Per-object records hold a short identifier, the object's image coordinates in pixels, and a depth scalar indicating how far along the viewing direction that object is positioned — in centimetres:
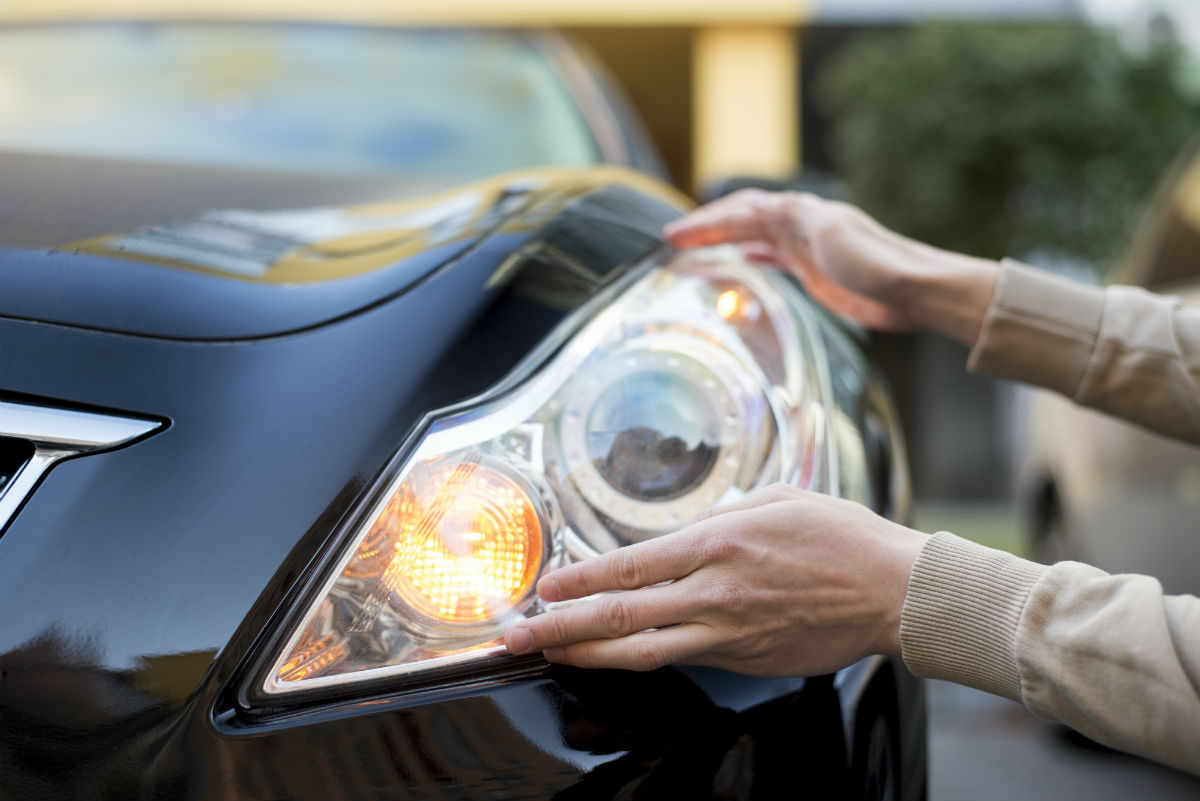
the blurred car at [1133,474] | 218
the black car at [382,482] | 85
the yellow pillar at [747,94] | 1112
